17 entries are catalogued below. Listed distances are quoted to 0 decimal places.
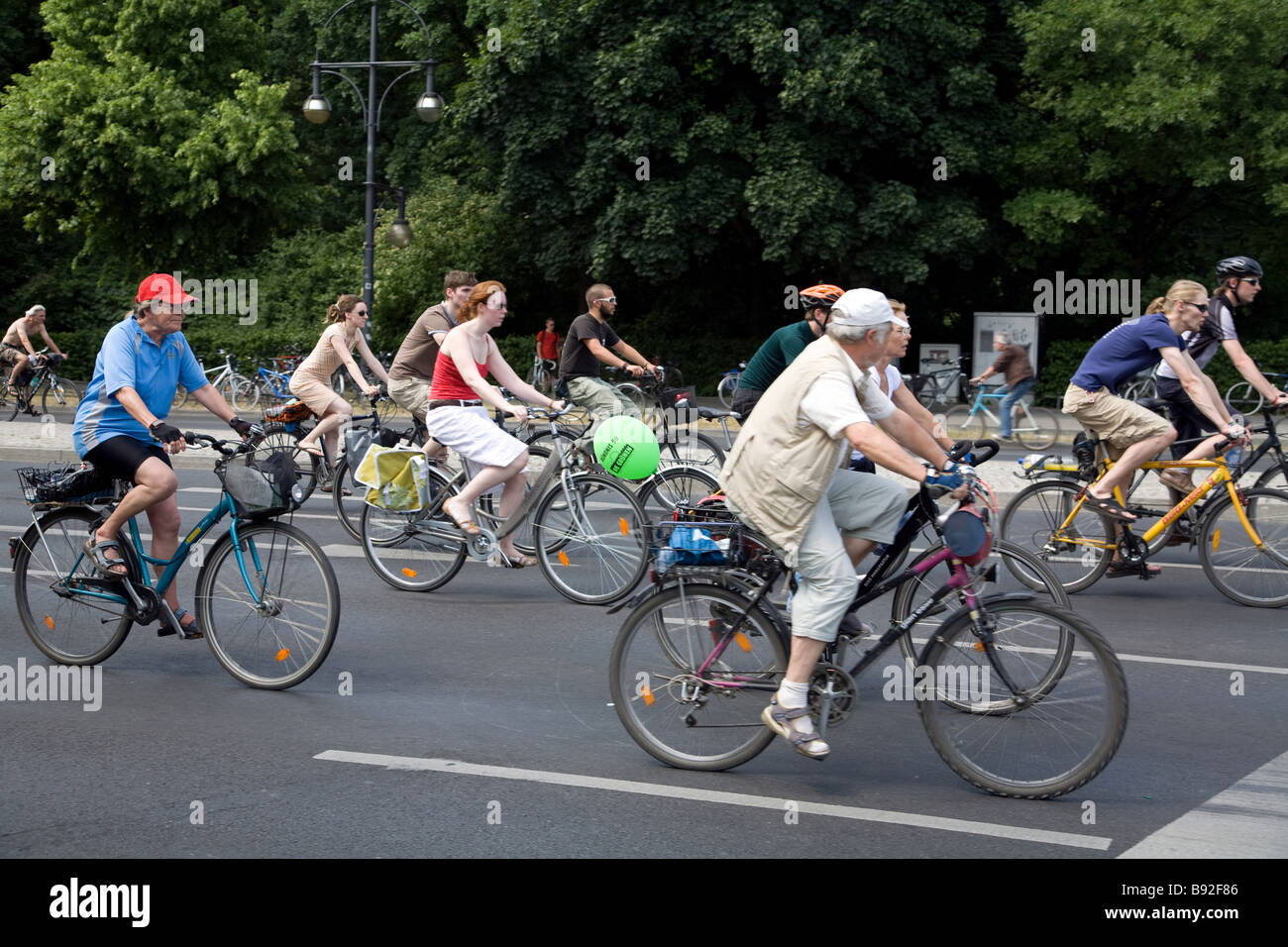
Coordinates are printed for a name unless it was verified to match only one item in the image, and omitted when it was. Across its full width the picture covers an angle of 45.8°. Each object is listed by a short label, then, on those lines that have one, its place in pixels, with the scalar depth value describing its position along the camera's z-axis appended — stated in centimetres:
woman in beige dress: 1212
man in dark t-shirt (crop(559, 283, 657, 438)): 1048
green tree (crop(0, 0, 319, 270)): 3153
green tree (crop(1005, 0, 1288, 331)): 2502
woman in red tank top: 852
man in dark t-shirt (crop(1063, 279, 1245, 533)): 859
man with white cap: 503
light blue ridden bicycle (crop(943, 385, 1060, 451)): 1981
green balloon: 845
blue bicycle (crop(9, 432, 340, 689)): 636
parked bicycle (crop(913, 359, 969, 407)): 2456
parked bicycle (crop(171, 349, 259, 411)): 2747
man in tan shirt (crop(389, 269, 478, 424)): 1062
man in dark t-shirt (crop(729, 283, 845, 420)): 920
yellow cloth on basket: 888
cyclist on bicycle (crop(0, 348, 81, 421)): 2284
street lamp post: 2522
